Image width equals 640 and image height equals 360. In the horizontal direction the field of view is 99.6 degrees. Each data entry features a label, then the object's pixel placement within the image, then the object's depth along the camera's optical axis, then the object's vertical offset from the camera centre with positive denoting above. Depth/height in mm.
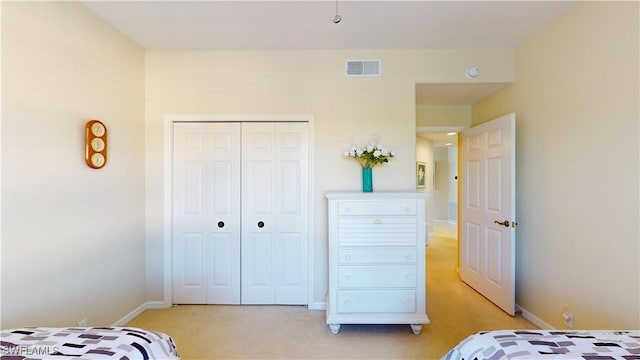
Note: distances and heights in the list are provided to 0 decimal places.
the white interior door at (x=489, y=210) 2635 -317
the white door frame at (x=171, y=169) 2844 +125
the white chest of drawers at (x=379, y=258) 2340 -671
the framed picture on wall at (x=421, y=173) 6390 +189
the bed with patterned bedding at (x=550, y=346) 1041 -682
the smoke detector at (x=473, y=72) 2799 +1128
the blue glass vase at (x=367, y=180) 2689 +7
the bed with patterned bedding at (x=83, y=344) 1029 -665
